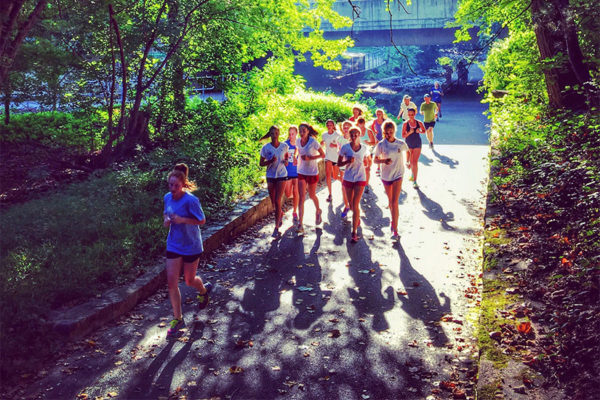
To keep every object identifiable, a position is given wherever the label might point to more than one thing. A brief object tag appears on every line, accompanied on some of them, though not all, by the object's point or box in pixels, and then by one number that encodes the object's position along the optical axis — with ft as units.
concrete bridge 127.54
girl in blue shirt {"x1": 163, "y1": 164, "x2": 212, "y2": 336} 19.80
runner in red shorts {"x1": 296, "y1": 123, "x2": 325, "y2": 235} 33.94
